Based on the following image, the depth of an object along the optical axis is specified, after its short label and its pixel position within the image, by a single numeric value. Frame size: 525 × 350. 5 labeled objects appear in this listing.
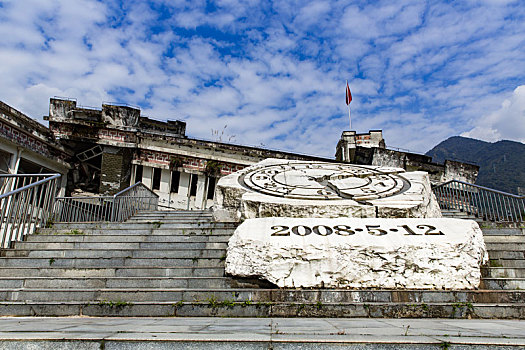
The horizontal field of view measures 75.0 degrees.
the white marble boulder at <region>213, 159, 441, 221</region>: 5.87
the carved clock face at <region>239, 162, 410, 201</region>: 6.48
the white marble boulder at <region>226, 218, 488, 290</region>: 4.42
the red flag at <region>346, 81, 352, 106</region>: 18.66
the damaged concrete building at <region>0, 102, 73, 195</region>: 10.92
